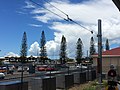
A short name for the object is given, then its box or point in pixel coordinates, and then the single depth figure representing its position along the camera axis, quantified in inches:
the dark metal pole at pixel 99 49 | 401.1
